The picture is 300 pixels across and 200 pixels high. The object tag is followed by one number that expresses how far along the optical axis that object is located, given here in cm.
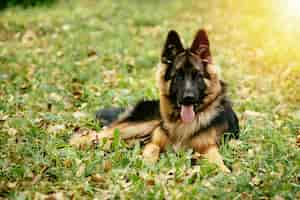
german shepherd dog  557
